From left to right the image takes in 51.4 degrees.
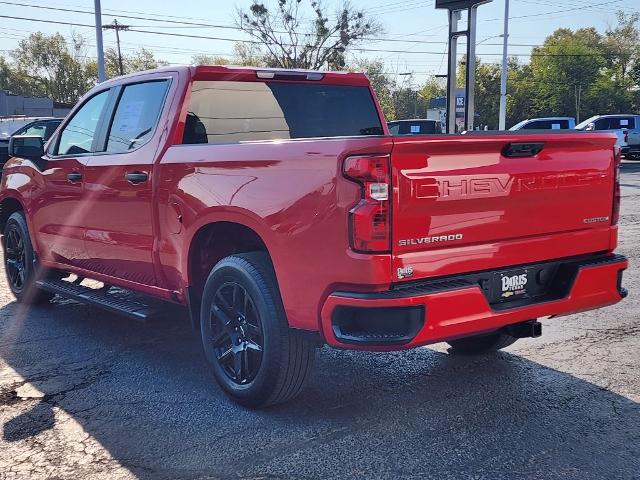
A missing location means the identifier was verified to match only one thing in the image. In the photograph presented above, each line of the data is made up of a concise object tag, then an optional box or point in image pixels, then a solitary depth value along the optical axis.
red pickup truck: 3.06
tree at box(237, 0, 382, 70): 52.44
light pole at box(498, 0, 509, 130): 37.25
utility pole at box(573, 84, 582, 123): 62.03
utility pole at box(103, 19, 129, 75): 63.26
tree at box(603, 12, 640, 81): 72.80
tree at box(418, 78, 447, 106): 96.50
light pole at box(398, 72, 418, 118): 95.75
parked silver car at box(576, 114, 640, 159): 28.83
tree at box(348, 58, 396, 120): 75.50
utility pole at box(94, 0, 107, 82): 27.04
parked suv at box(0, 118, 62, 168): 17.16
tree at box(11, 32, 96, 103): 79.75
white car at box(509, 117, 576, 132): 25.50
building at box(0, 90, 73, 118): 55.81
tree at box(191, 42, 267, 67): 55.60
